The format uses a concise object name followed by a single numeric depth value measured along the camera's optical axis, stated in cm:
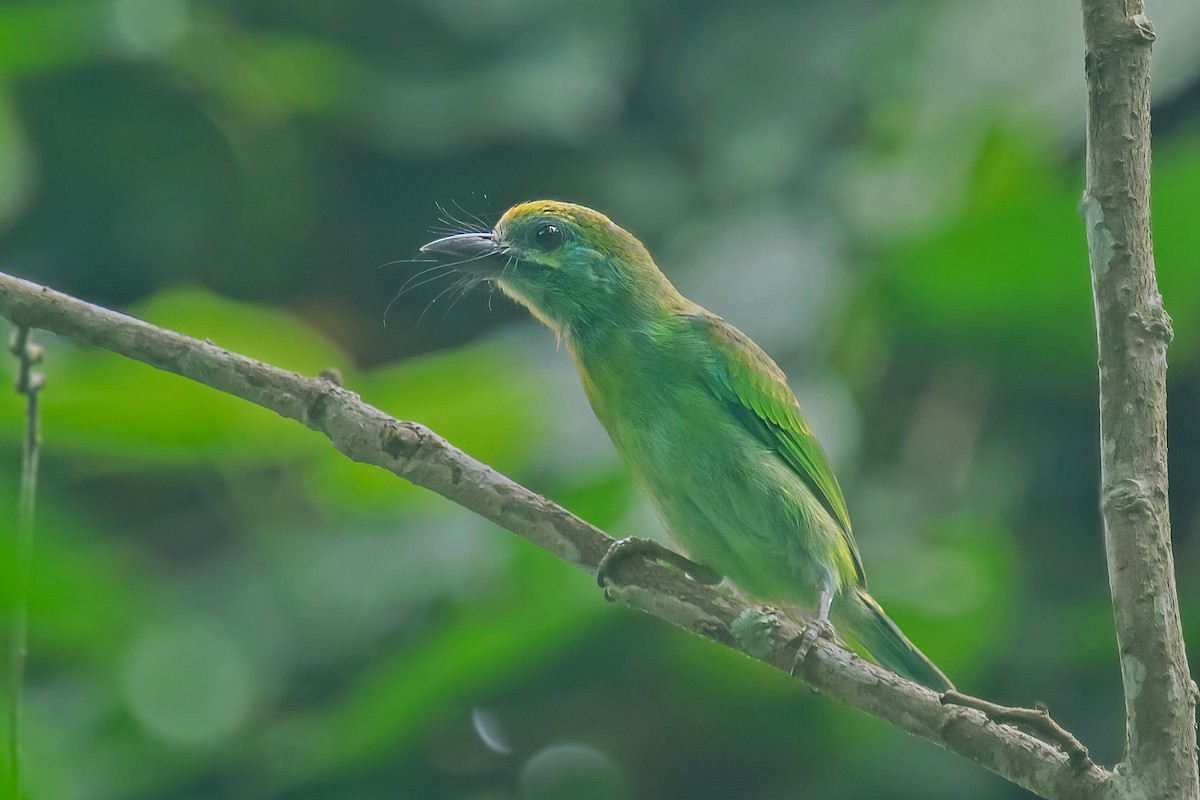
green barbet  586
